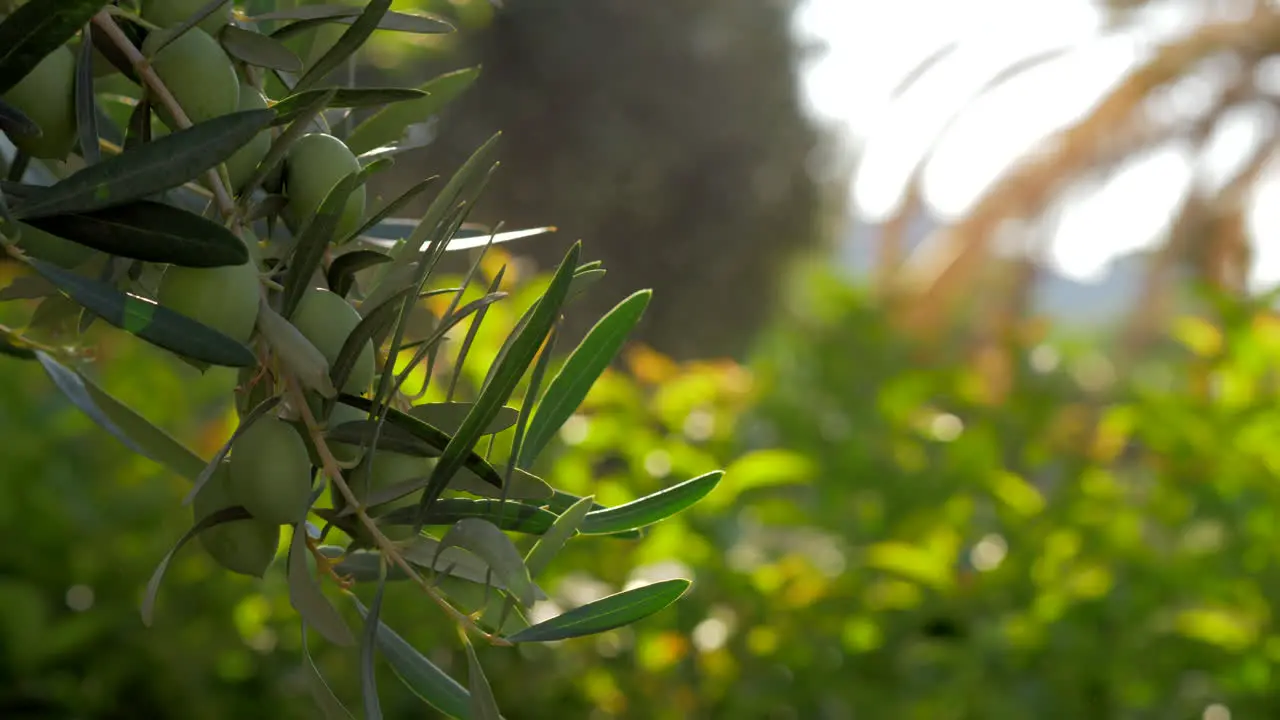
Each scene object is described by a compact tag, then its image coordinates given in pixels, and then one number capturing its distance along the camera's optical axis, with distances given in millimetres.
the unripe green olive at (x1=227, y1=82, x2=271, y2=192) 745
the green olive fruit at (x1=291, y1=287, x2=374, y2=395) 733
